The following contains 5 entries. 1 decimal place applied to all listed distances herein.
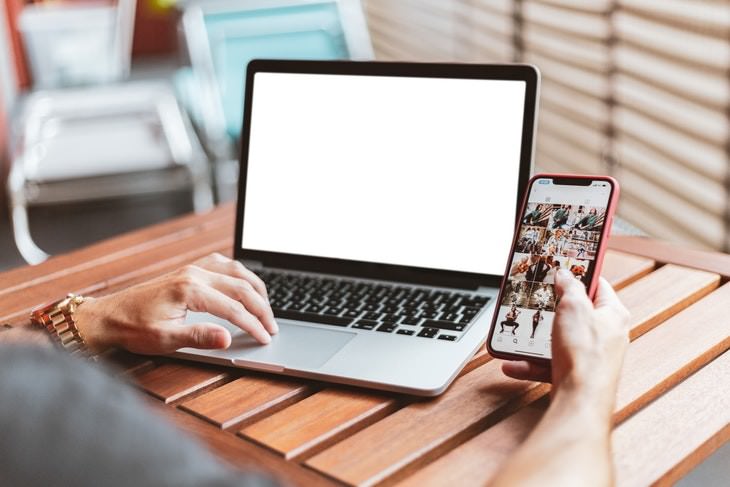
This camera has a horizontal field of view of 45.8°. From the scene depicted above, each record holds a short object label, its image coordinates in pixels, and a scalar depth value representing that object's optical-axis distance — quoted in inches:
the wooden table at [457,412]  31.2
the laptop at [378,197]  43.6
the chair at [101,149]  130.4
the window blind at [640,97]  81.0
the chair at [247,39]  125.9
